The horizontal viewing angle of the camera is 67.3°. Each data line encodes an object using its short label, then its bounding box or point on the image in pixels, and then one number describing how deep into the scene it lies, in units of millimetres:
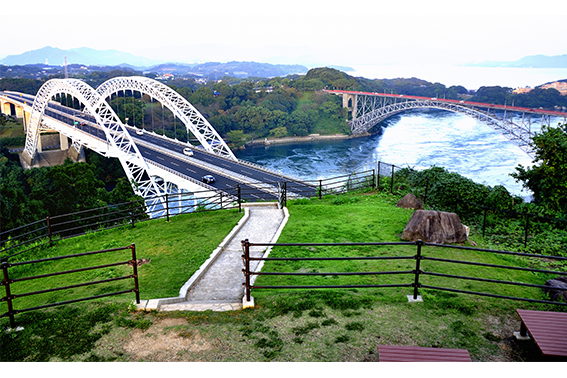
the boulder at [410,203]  11316
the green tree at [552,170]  10922
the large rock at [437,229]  8500
